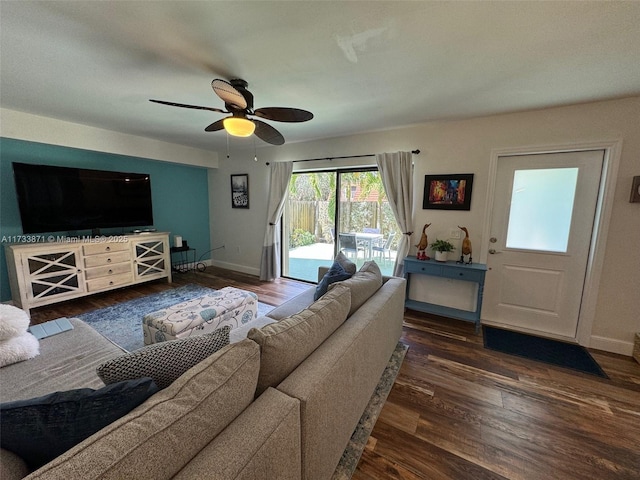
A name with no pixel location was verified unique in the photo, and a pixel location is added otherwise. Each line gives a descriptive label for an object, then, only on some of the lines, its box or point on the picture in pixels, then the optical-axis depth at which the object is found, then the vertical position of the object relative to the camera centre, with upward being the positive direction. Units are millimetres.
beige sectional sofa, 603 -669
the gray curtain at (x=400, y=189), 3174 +274
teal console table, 2715 -694
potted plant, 2932 -432
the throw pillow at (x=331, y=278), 2153 -584
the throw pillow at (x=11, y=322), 1519 -733
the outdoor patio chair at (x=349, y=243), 3896 -520
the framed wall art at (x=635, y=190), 2219 +221
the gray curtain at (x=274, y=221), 4211 -215
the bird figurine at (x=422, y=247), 3074 -429
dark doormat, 2234 -1304
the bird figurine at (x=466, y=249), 2875 -414
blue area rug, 2555 -1290
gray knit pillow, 832 -542
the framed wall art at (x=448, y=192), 2928 +238
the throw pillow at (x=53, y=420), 619 -544
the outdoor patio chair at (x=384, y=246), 3684 -538
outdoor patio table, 3818 -435
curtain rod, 3136 +757
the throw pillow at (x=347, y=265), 2281 -501
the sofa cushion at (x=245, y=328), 1782 -907
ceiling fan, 1876 +743
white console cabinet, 2892 -791
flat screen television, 3021 +85
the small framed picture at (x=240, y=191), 4738 +320
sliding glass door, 3707 -176
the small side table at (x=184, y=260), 4836 -1060
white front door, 2516 -274
